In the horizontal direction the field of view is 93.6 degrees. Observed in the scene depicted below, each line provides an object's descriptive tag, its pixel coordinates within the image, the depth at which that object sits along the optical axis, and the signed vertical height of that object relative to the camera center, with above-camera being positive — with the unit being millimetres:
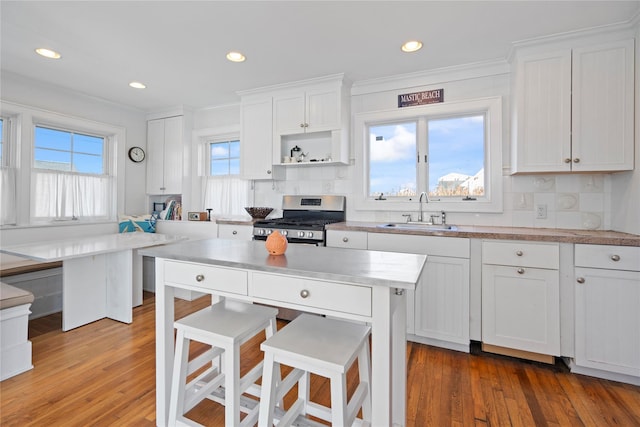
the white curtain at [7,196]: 3041 +161
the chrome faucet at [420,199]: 2996 +145
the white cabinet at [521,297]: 2078 -593
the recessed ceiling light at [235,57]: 2617 +1392
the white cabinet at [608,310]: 1887 -614
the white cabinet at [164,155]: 4141 +807
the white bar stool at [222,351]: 1294 -638
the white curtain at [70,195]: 3330 +201
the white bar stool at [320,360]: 1094 -553
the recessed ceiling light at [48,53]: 2572 +1394
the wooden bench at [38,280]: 2773 -683
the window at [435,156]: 2787 +584
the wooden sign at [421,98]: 2934 +1160
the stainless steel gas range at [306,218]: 2818 -58
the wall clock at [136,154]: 4168 +822
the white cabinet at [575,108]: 2143 +804
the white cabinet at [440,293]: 2314 -625
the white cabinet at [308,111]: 3082 +1092
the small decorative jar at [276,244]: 1469 -153
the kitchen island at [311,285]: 1080 -299
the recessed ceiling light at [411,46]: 2404 +1378
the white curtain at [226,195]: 4020 +249
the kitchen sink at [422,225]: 2706 -109
